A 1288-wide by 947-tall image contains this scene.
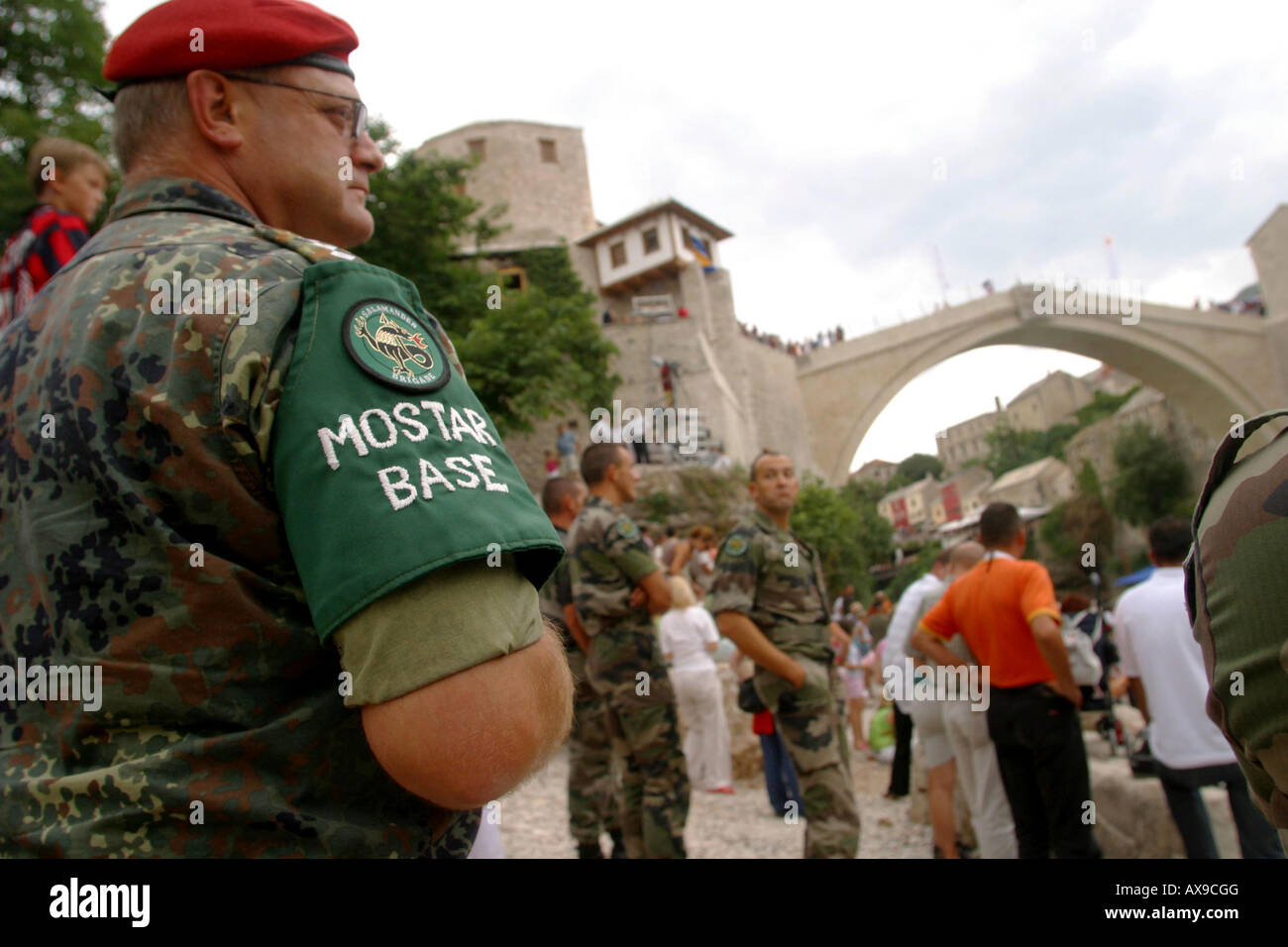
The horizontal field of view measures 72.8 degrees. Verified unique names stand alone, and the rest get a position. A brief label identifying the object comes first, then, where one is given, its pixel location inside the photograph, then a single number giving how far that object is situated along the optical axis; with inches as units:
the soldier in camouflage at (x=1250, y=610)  48.3
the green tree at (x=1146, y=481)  1432.1
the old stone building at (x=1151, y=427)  1402.6
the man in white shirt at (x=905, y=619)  244.4
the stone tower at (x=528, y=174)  1503.4
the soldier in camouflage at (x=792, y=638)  171.0
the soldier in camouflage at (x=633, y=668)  184.5
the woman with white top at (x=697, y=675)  313.6
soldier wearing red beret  36.4
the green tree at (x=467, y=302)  758.5
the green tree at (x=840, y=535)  1115.3
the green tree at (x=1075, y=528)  895.2
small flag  1427.2
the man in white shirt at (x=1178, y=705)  160.7
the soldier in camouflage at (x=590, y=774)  207.9
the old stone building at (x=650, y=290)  1251.2
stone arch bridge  1497.3
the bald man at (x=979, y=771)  193.8
